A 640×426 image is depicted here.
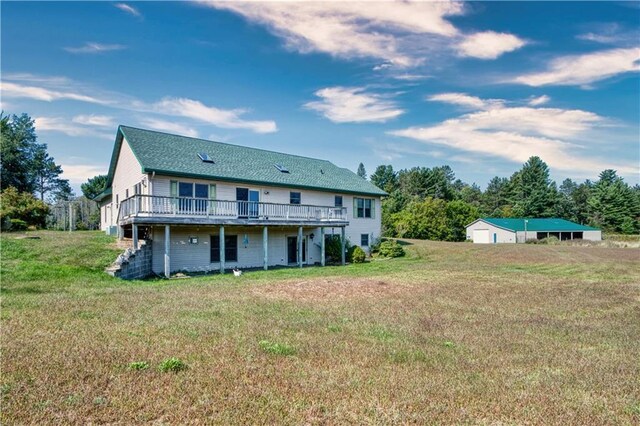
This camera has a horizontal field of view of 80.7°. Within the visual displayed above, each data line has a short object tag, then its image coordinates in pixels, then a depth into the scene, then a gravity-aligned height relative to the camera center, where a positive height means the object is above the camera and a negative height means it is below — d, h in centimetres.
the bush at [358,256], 2480 -223
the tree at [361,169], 9607 +1360
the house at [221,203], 1842 +108
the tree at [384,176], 8426 +1043
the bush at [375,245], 2900 -179
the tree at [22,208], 2725 +132
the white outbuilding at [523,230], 5544 -145
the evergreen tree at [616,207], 6894 +258
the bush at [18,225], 2659 -1
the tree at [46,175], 5272 +721
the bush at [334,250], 2506 -184
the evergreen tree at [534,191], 7356 +612
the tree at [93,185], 5359 +558
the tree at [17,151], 4368 +905
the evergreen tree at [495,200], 8633 +499
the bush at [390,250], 2761 -205
